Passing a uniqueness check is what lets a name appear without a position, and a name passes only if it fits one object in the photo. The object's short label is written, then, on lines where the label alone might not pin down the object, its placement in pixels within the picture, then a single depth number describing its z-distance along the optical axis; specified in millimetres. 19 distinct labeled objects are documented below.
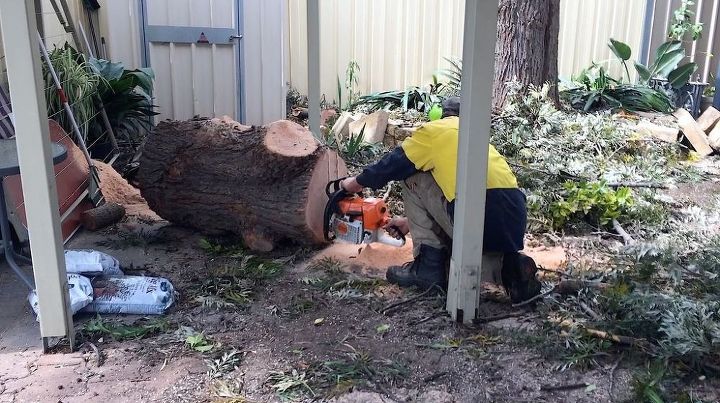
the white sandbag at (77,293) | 3215
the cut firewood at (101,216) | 4773
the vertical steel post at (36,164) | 2648
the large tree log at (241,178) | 4113
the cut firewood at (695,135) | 6531
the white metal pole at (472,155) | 2865
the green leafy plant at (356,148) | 6133
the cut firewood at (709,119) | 7020
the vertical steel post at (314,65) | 4754
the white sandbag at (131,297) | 3371
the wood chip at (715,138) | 6582
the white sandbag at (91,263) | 3512
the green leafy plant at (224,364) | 2839
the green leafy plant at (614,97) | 7531
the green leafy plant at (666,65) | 7938
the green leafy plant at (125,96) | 6016
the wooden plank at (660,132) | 6574
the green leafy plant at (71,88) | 5371
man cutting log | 3436
